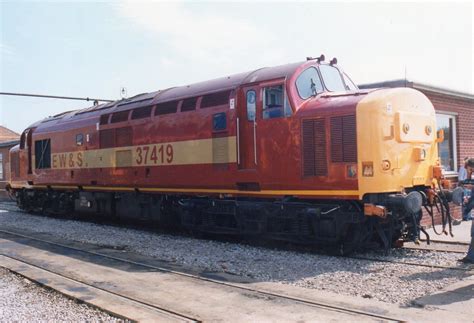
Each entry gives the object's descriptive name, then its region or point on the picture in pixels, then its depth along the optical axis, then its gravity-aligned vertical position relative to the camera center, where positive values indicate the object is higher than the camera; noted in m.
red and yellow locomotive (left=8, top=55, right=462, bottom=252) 8.50 +0.33
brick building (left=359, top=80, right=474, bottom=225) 13.64 +1.30
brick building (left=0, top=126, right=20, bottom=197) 31.45 +1.22
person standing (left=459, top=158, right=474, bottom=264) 7.95 -0.56
